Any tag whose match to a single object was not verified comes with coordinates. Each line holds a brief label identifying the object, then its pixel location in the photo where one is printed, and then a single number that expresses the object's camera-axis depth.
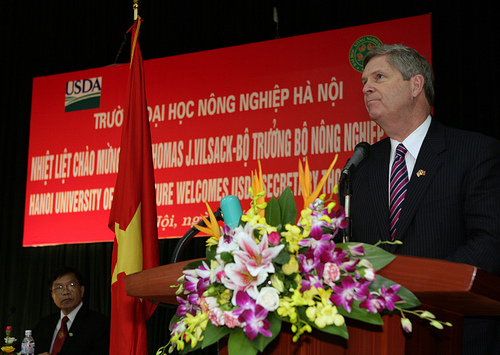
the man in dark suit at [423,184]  1.41
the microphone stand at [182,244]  1.52
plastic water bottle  3.53
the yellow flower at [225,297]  1.03
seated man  3.89
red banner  3.54
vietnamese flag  2.88
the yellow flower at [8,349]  3.42
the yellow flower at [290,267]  0.99
